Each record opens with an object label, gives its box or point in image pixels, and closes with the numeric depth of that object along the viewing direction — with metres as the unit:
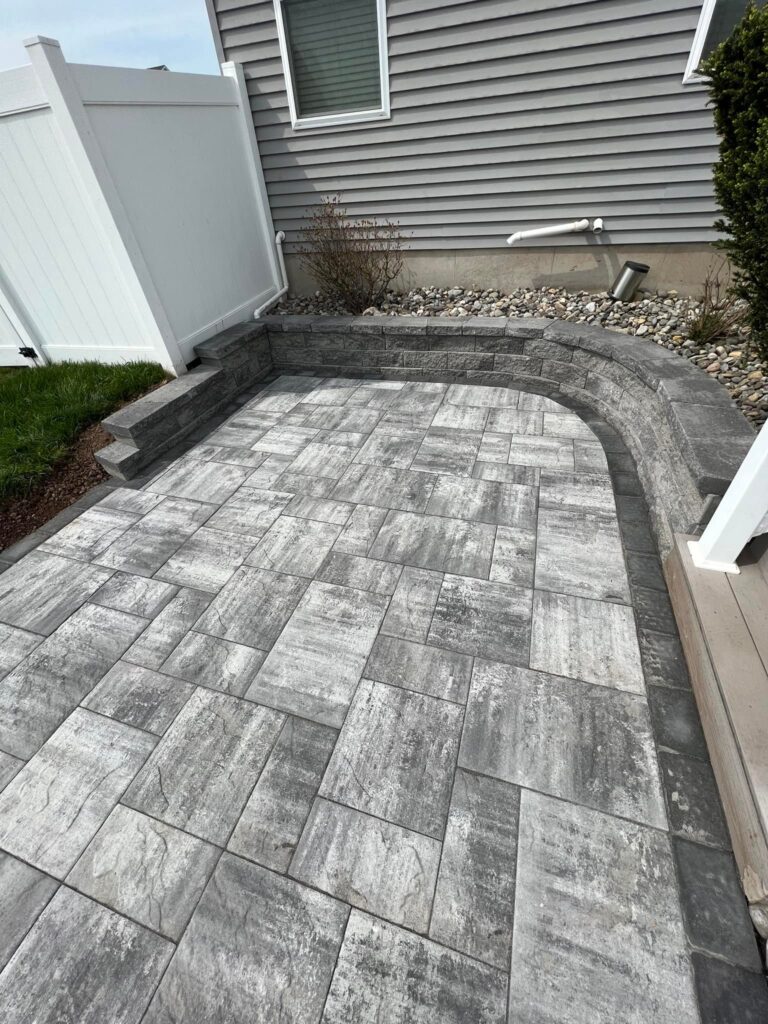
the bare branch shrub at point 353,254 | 4.81
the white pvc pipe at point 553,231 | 4.29
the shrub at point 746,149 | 2.22
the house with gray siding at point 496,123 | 3.71
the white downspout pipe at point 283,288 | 5.07
